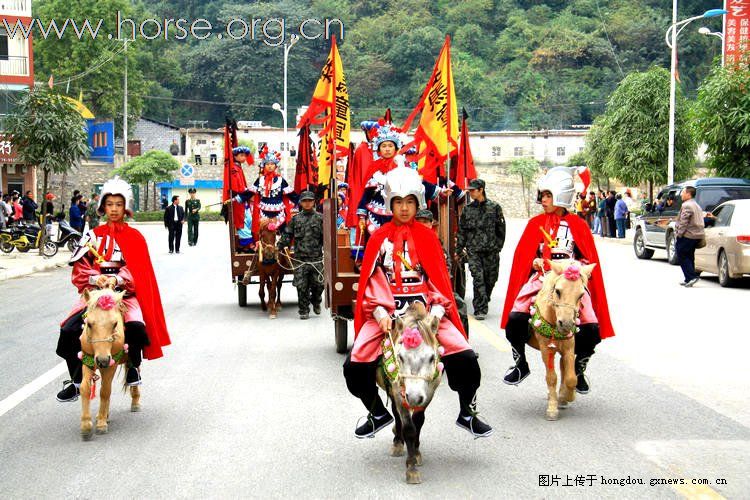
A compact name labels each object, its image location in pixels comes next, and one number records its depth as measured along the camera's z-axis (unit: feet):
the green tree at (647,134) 136.36
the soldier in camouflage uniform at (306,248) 47.83
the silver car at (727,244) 63.52
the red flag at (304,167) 52.21
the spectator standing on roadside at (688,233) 63.93
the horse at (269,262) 49.08
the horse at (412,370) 19.61
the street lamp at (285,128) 168.78
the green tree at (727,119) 96.37
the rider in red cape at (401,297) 21.03
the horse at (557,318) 24.88
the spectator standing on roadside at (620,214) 131.72
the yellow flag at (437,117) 37.37
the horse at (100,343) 23.43
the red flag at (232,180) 53.42
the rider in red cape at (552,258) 26.89
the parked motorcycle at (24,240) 95.40
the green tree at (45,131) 90.33
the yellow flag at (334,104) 37.64
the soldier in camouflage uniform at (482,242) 47.34
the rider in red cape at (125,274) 24.97
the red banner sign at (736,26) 109.60
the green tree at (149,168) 223.10
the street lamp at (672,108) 118.21
